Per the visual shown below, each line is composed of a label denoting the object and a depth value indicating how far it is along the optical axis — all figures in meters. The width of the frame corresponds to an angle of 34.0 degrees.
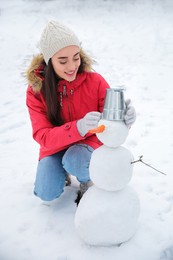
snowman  1.33
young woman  1.49
